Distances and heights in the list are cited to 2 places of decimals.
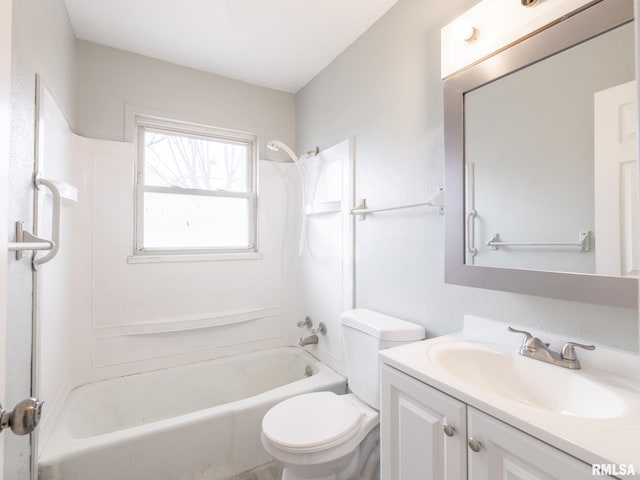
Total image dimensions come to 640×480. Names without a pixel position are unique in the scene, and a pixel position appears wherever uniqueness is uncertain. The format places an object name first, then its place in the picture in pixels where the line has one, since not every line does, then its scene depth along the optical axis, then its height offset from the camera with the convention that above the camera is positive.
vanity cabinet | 0.83 -0.58
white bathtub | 1.36 -0.98
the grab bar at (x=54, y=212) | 1.10 +0.11
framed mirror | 0.84 +0.25
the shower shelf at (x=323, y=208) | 2.06 +0.25
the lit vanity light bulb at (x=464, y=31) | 1.15 +0.82
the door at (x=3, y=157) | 0.58 +0.17
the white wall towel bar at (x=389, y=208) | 1.33 +0.18
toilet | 1.24 -0.80
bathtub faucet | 2.28 -0.73
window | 2.16 +0.40
